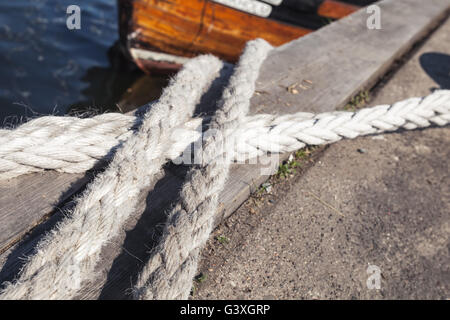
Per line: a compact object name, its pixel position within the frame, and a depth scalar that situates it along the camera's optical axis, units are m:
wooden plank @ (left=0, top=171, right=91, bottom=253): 0.55
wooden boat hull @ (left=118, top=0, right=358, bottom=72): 1.54
